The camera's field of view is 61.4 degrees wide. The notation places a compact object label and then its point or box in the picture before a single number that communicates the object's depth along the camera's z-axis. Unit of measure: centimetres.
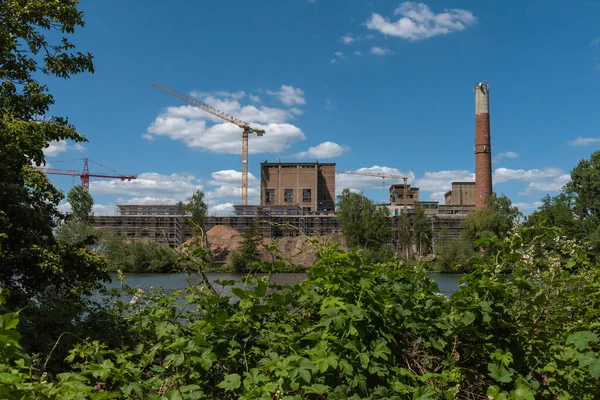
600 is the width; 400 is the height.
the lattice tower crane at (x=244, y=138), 11556
